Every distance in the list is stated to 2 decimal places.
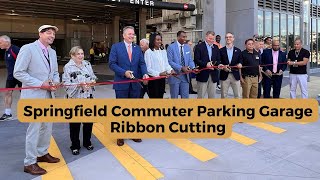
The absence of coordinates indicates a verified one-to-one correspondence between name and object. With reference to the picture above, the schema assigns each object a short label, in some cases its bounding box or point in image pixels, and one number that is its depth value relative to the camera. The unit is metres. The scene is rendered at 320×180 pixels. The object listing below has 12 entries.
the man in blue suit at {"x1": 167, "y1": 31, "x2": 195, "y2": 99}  6.97
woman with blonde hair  5.28
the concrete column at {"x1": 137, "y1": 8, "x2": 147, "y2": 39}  21.67
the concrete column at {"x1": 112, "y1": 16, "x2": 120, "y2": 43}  34.40
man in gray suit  4.39
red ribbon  4.42
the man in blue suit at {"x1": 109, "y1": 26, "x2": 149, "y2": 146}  5.76
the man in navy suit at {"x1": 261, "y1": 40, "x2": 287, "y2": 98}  9.03
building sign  12.12
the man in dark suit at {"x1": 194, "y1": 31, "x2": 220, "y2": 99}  7.38
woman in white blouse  6.50
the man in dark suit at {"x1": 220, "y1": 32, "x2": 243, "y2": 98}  7.60
